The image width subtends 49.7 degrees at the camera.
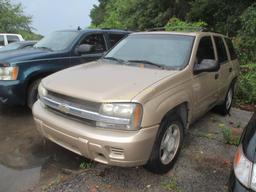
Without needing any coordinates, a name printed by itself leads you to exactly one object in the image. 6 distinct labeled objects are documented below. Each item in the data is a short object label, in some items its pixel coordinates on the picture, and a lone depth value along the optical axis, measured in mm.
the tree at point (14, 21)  26141
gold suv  2775
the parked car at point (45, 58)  4879
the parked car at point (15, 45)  9397
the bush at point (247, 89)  6989
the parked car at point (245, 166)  1804
